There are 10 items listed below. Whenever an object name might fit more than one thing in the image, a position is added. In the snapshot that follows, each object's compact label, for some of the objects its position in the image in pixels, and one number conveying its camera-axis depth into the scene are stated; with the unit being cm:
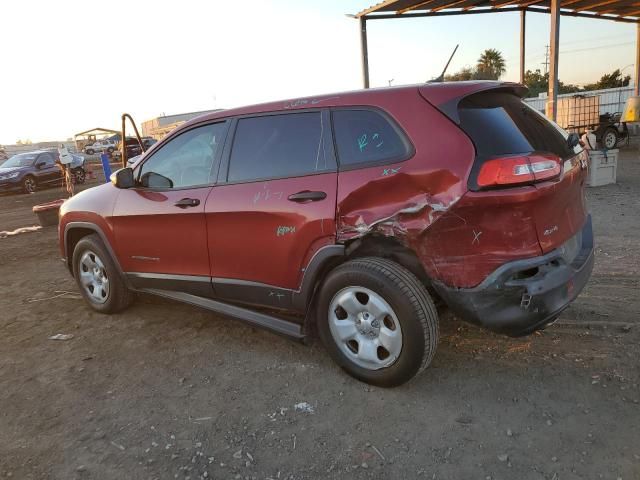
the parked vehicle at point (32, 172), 1798
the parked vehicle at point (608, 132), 1542
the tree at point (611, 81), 4706
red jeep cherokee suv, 251
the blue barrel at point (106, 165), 1587
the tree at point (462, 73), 3929
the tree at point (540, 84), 4931
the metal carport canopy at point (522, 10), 1041
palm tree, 6588
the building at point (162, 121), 5981
